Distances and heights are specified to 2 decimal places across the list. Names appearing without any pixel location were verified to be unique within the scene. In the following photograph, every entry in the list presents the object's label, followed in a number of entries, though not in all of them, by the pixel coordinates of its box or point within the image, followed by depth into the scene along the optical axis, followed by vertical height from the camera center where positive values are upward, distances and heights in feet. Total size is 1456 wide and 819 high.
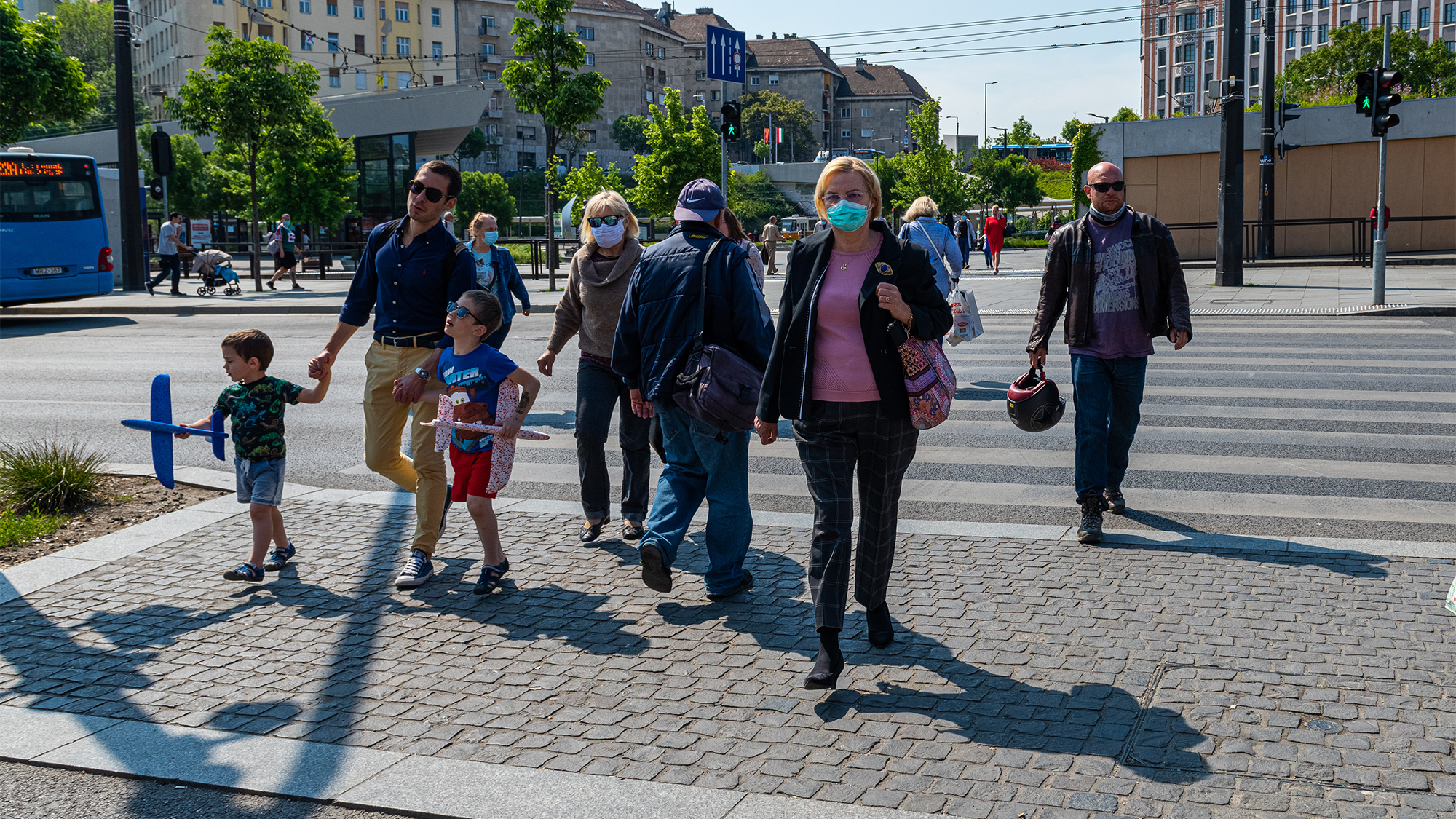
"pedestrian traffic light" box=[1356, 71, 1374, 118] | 64.95 +9.79
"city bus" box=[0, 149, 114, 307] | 73.15 +4.14
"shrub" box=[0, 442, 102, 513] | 23.53 -3.35
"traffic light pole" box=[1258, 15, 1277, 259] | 101.81 +9.99
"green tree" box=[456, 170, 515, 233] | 248.32 +20.10
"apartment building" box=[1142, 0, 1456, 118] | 343.67 +74.15
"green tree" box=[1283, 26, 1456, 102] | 237.25 +42.55
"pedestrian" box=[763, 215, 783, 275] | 114.93 +4.67
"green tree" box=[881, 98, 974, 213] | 186.19 +17.91
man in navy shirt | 18.99 -0.38
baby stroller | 94.79 +2.01
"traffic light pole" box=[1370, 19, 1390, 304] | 60.80 +1.17
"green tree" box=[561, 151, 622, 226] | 96.37 +8.62
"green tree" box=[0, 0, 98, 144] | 94.84 +16.97
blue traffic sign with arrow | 80.28 +15.02
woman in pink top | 14.33 -0.80
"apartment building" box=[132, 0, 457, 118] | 306.96 +68.17
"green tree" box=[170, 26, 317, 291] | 94.53 +15.19
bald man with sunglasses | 21.17 -0.27
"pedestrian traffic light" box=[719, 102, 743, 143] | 72.43 +9.71
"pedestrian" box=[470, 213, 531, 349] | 34.44 +0.82
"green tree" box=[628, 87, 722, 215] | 105.91 +11.55
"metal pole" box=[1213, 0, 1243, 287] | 72.23 +8.15
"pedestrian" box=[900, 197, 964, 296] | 34.30 +1.45
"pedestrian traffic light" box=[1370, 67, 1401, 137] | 62.80 +9.08
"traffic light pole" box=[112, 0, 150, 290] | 87.71 +9.31
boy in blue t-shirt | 18.39 -1.61
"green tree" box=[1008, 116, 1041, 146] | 292.20 +36.15
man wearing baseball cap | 17.38 -0.84
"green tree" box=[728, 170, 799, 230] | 304.36 +23.16
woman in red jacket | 111.24 +4.87
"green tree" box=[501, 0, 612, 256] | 100.94 +17.51
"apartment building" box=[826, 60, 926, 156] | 518.37 +73.91
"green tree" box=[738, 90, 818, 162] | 437.17 +59.93
